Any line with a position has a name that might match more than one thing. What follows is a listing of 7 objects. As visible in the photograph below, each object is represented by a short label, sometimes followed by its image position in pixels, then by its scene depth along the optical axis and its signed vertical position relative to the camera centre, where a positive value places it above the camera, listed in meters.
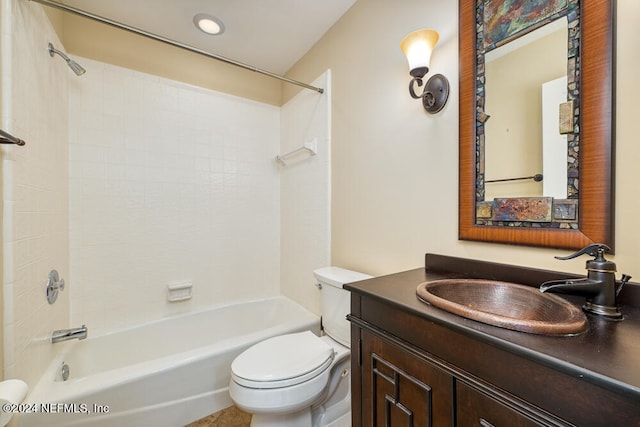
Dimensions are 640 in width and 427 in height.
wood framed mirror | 0.72 +0.17
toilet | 1.12 -0.74
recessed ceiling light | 1.69 +1.25
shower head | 1.41 +0.80
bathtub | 1.15 -0.89
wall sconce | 1.08 +0.61
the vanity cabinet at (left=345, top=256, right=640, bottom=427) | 0.43 -0.34
